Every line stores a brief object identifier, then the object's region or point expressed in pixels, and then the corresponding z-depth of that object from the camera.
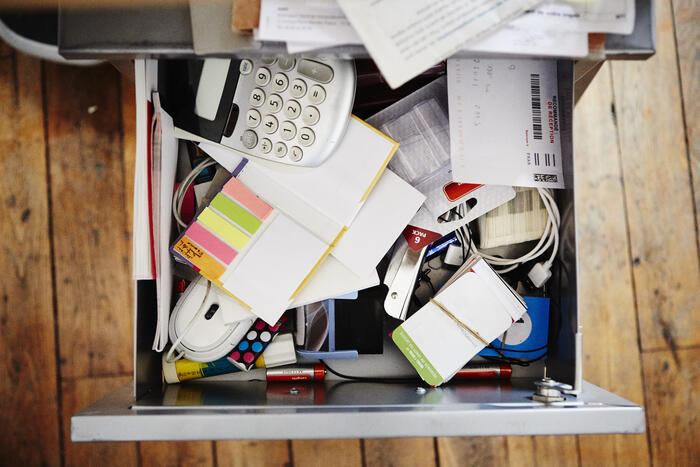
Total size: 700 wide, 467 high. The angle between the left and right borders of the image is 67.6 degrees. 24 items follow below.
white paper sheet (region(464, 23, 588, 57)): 0.53
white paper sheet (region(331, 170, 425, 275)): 0.75
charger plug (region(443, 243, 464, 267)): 0.82
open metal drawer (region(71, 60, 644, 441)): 0.60
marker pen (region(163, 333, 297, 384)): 0.79
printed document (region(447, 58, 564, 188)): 0.73
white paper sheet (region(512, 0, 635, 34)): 0.53
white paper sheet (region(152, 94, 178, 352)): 0.71
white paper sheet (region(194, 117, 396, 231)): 0.73
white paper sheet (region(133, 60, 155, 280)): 0.67
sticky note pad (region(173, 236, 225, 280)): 0.73
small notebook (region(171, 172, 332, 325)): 0.73
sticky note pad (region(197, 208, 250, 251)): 0.74
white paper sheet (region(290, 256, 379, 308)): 0.76
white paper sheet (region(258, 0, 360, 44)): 0.52
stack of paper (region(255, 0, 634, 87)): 0.52
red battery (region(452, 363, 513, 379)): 0.81
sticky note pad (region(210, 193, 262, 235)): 0.74
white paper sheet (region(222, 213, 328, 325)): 0.74
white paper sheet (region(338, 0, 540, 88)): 0.52
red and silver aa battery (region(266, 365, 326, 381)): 0.80
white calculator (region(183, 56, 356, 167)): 0.68
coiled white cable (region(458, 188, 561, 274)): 0.76
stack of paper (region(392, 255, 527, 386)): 0.75
